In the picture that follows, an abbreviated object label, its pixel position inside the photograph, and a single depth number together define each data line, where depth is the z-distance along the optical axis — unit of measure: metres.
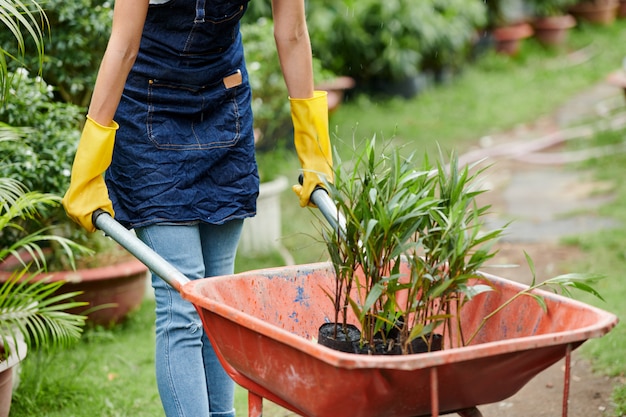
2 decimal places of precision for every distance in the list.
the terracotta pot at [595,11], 13.27
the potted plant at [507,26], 11.32
